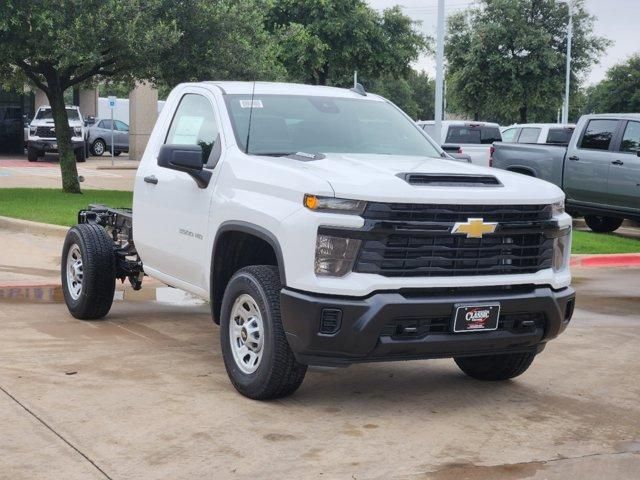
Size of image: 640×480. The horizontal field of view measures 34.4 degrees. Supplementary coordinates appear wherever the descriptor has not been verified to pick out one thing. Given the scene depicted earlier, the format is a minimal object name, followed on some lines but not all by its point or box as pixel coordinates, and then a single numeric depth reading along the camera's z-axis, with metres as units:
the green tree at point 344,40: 35.72
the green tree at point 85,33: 18.00
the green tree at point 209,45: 19.78
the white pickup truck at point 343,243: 5.70
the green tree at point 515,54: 43.62
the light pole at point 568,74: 39.28
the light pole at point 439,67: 17.75
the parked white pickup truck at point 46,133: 36.72
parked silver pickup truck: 16.09
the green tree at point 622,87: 69.81
